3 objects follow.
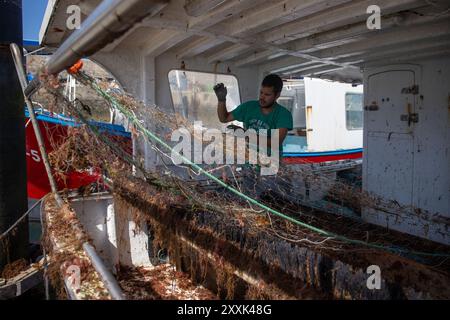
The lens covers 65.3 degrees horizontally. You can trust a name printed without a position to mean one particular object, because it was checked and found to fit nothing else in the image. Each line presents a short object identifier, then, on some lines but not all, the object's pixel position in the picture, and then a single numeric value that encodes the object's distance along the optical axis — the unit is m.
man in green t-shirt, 4.20
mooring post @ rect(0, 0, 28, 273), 3.70
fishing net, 2.51
